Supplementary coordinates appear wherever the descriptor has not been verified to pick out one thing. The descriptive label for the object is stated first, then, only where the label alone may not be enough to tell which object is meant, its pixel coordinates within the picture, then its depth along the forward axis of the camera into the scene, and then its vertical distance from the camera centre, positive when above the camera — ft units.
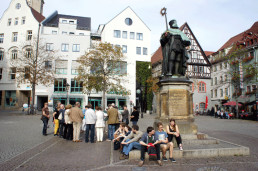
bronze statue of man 25.70 +6.53
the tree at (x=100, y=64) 81.41 +15.59
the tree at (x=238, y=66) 93.06 +17.71
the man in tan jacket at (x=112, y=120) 29.86 -2.95
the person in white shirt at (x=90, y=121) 28.44 -3.00
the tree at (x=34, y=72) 80.74 +11.71
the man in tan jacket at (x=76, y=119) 28.78 -2.72
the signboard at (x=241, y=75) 97.19 +13.14
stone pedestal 23.48 -0.39
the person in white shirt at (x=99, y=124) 29.45 -3.52
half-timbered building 125.59 +19.75
